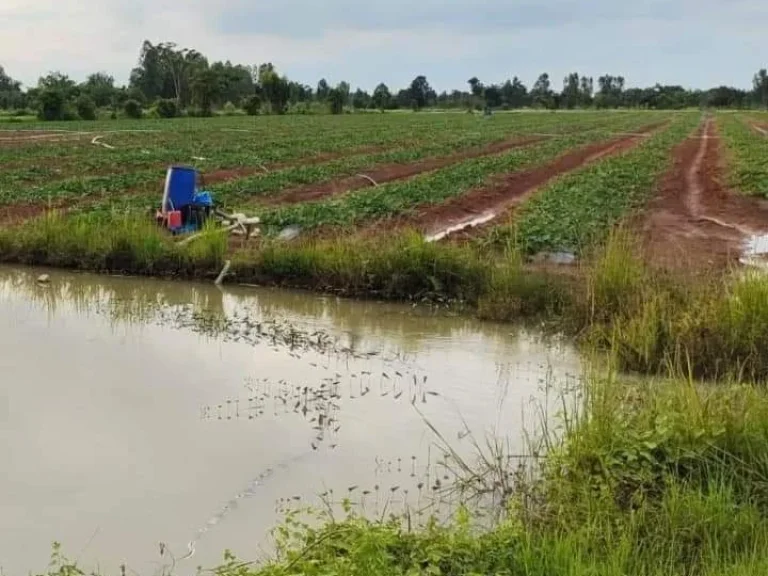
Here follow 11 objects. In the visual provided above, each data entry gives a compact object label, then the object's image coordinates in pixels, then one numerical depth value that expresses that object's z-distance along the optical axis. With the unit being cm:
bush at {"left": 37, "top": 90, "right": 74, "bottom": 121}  5212
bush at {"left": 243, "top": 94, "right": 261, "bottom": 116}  6894
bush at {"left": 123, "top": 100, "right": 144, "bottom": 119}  5656
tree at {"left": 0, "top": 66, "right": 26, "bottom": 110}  6581
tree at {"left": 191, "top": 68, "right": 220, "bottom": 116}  6694
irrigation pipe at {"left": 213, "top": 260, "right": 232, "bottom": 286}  1030
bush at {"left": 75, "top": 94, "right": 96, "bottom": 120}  5419
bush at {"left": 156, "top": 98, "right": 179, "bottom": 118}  6012
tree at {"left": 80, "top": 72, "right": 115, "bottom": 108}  6669
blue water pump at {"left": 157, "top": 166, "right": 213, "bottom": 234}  1177
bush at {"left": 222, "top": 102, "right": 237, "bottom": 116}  6701
